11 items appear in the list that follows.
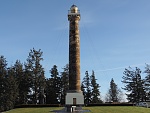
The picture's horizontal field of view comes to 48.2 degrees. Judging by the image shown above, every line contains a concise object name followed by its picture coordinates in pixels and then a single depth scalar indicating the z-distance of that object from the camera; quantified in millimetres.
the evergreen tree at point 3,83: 44666
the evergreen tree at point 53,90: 52843
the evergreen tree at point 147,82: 53688
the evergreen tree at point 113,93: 66669
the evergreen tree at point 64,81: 53003
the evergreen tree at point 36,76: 48088
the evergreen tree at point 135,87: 54488
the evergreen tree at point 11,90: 44870
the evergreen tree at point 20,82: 48434
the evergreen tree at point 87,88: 55479
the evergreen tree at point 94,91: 54865
